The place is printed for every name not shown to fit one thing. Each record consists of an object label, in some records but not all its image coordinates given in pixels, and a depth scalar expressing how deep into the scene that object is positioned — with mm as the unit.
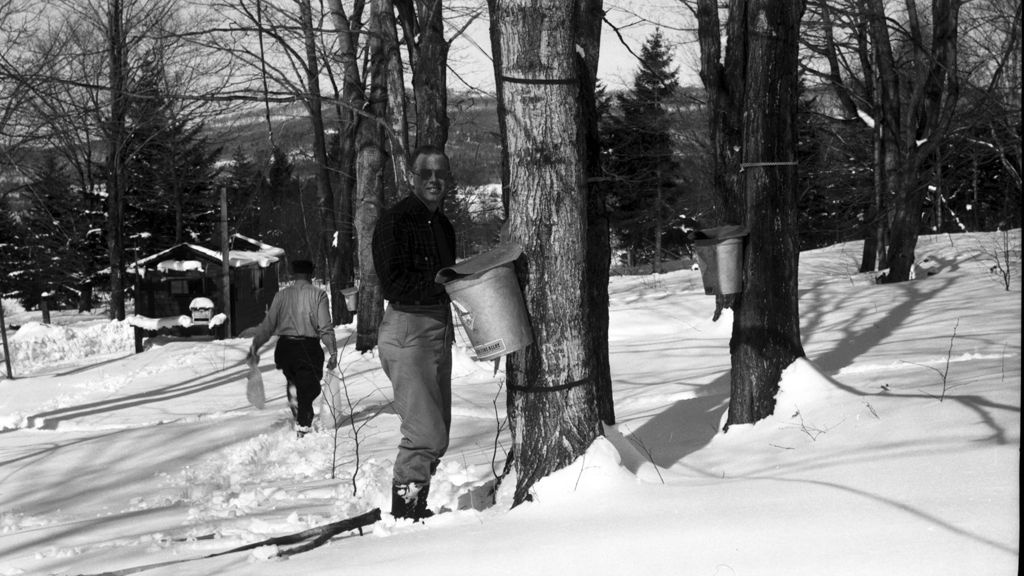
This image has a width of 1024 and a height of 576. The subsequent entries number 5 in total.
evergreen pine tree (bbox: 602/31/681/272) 38781
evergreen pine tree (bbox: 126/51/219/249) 36469
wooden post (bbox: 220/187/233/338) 26172
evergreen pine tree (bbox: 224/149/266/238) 50512
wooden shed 29609
